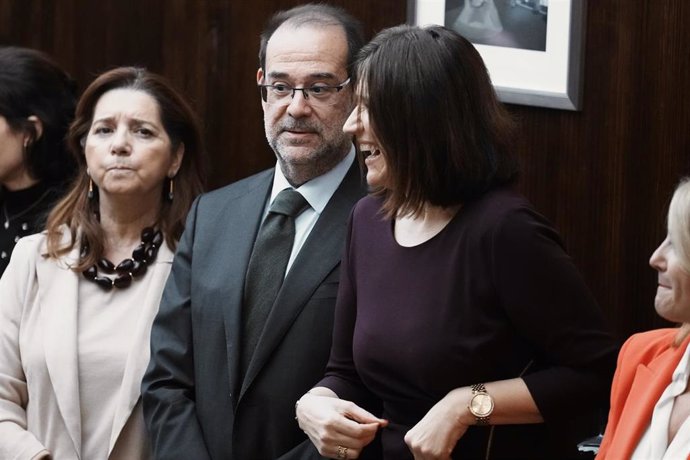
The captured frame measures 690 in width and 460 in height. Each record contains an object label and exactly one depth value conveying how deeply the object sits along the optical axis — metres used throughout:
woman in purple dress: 5.38
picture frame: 7.30
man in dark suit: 6.37
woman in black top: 8.27
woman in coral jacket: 4.98
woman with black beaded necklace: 7.09
